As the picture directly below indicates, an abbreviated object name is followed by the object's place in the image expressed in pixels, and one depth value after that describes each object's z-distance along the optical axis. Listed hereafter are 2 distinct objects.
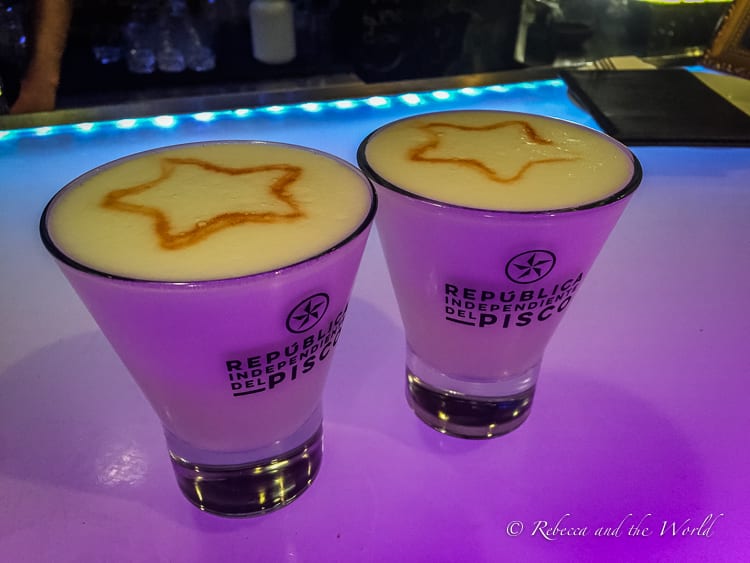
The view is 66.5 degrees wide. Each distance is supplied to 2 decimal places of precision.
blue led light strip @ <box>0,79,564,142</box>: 0.41
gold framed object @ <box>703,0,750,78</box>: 0.52
